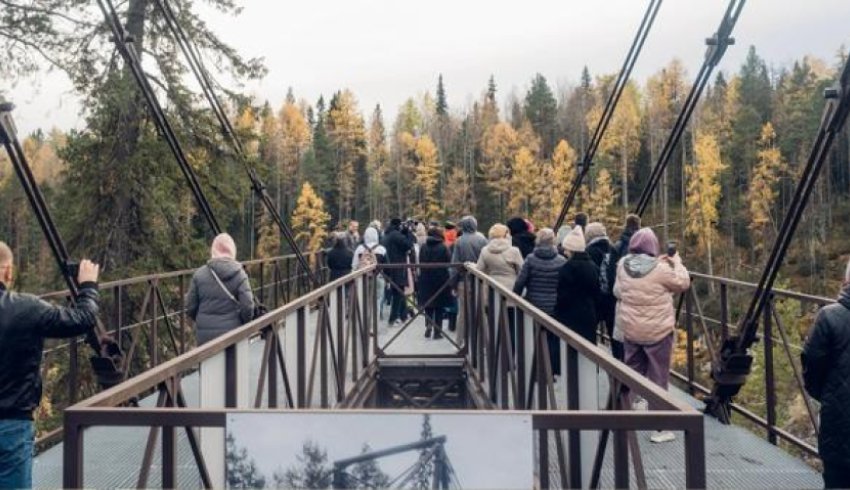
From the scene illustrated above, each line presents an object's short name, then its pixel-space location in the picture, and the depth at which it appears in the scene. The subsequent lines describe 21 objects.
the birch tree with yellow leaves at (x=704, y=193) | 60.28
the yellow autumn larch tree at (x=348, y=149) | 78.19
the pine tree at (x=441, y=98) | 108.00
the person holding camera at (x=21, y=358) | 3.41
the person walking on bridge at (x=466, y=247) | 9.82
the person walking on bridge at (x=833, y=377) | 3.34
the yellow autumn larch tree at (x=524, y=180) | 72.56
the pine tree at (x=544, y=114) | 82.56
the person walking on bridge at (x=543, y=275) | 6.95
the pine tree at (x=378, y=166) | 80.12
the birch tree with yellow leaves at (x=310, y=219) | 72.06
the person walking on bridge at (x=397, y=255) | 11.84
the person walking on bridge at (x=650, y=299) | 5.30
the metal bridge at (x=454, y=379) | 2.51
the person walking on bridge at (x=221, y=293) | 5.65
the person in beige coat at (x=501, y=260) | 8.07
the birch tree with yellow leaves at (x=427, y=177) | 77.25
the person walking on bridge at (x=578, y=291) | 6.47
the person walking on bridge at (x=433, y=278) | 10.46
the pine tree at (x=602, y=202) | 67.62
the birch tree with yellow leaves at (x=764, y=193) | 58.47
